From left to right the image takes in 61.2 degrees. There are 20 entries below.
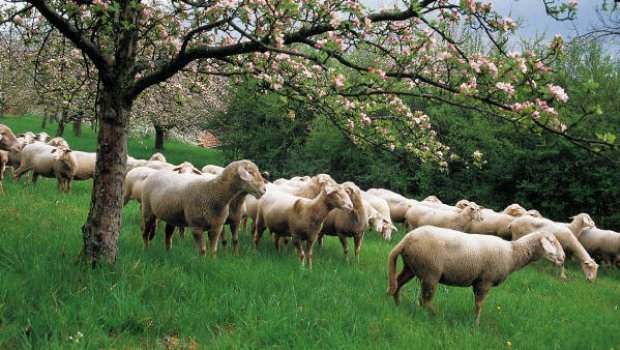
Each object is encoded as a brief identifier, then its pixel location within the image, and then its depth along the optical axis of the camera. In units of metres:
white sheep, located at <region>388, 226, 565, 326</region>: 5.90
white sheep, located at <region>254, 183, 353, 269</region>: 7.95
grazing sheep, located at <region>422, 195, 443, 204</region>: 15.41
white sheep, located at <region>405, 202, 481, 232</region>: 11.32
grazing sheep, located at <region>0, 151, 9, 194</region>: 11.64
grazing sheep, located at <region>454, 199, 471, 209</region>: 13.07
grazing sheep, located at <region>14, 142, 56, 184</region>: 13.27
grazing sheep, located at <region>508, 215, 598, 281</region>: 10.52
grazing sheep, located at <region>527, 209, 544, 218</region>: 13.02
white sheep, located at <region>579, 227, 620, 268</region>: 12.27
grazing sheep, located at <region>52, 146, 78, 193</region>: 13.02
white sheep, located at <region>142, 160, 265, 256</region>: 7.08
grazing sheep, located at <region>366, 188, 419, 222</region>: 14.54
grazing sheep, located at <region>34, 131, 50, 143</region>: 18.40
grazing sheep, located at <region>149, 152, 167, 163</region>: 15.11
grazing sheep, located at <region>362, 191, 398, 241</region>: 11.06
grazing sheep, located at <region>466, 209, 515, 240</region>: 11.98
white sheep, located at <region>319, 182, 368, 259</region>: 9.23
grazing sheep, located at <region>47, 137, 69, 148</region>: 14.80
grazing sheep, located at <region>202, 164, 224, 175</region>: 13.34
